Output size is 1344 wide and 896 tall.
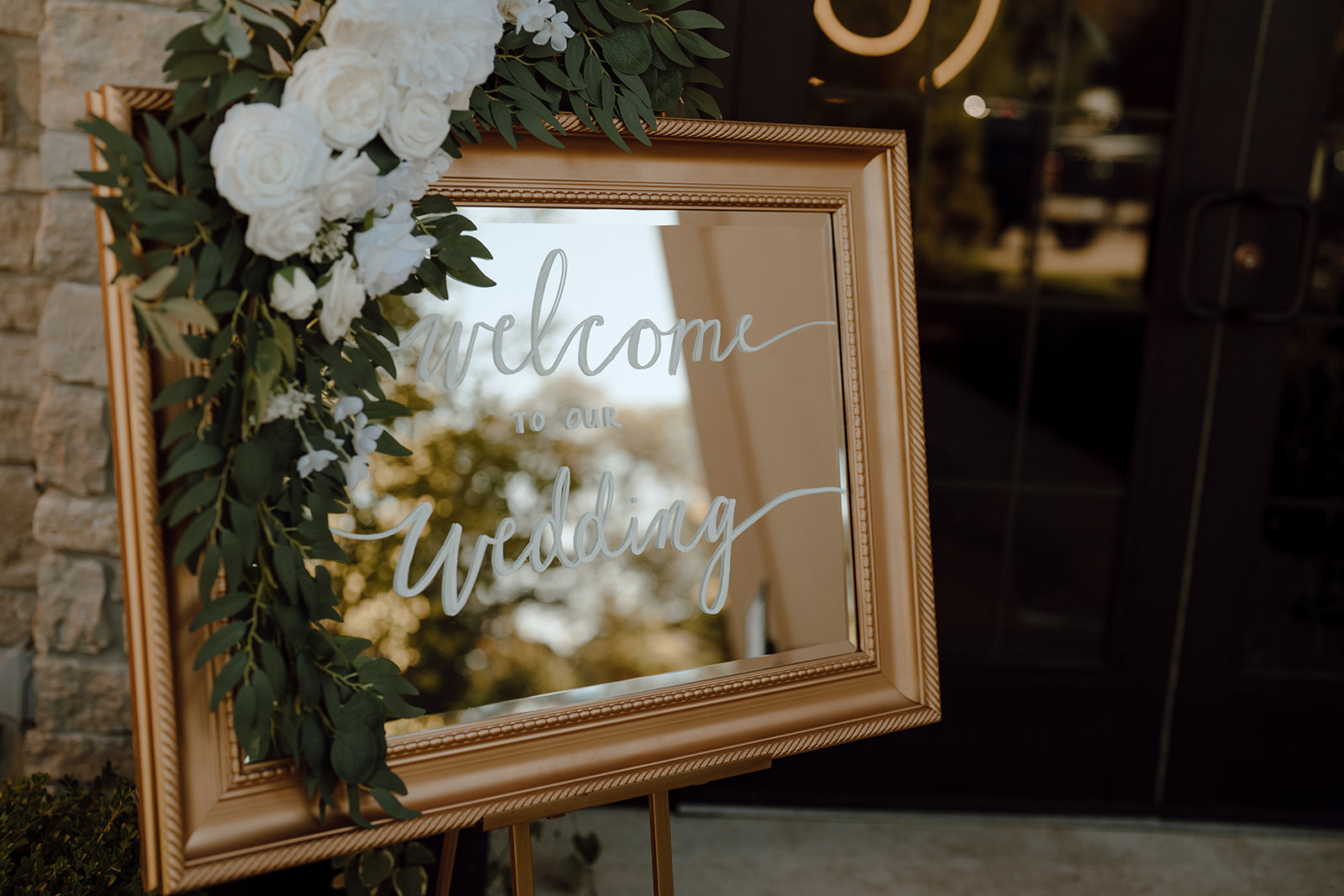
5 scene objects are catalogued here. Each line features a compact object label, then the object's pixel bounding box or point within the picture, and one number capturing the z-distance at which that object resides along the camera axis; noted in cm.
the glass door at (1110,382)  165
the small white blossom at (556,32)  90
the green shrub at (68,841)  102
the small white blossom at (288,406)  76
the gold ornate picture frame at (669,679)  75
